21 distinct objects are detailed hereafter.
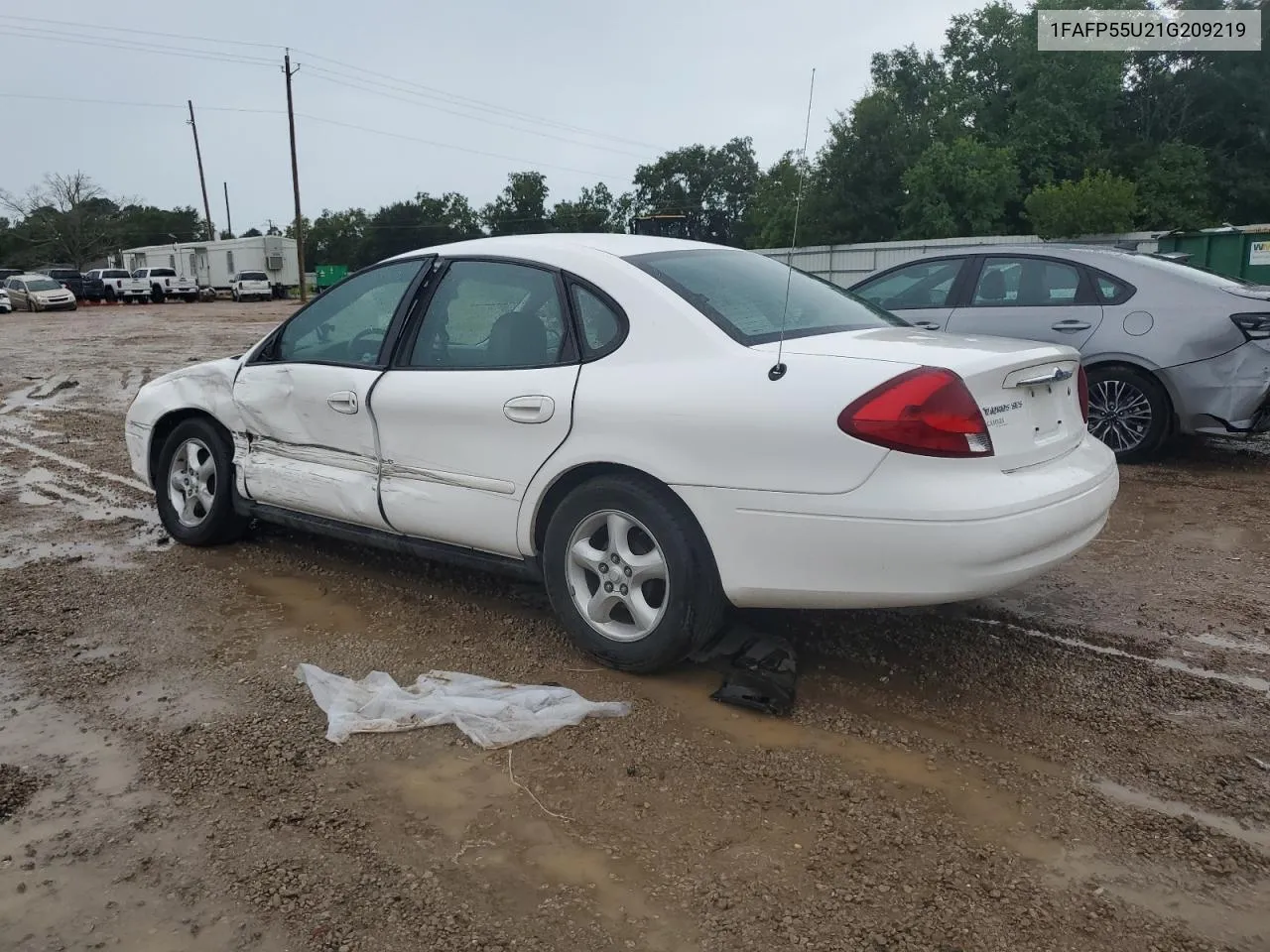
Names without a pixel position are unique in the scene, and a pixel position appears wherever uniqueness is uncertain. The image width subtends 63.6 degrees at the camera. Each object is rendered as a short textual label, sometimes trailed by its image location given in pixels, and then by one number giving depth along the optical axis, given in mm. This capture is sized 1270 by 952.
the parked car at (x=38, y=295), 38094
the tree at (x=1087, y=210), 23828
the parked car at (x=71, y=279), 49344
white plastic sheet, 3322
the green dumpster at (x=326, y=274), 49781
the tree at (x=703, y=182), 70250
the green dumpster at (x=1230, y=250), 14637
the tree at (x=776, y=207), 35469
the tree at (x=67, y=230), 73188
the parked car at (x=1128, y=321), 6703
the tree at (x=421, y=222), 71500
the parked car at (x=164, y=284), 47125
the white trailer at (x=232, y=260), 53031
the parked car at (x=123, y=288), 46938
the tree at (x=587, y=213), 69938
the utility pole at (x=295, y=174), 43625
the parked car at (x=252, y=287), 47438
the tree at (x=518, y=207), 72812
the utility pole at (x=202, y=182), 64225
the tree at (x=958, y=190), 30969
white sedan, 3125
